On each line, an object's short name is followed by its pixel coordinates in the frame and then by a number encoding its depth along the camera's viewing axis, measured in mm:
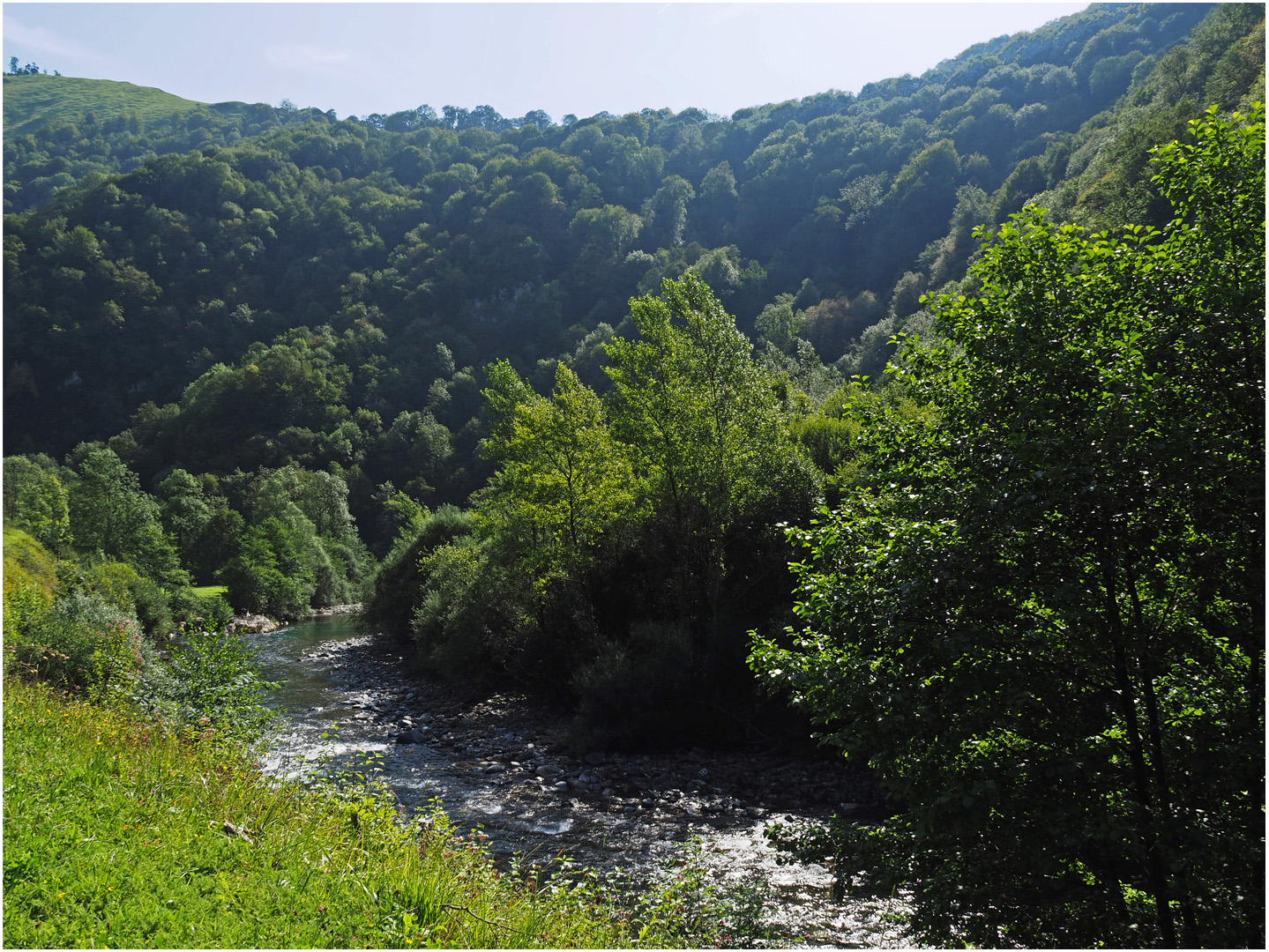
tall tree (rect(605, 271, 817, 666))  21266
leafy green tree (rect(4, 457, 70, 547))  46188
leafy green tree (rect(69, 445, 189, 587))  46844
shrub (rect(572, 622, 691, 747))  18750
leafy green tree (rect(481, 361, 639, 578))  23422
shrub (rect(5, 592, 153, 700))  13211
